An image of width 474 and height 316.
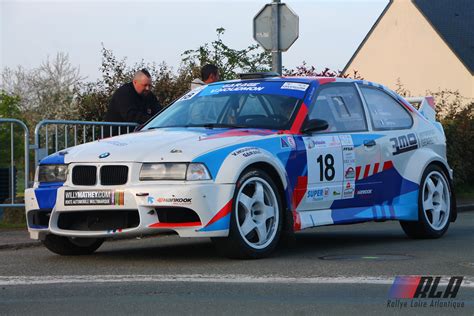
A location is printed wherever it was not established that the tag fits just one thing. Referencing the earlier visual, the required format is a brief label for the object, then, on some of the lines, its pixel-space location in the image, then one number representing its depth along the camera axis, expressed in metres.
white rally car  8.95
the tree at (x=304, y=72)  21.56
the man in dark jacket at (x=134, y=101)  13.74
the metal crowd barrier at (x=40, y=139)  12.89
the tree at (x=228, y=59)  21.88
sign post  16.31
